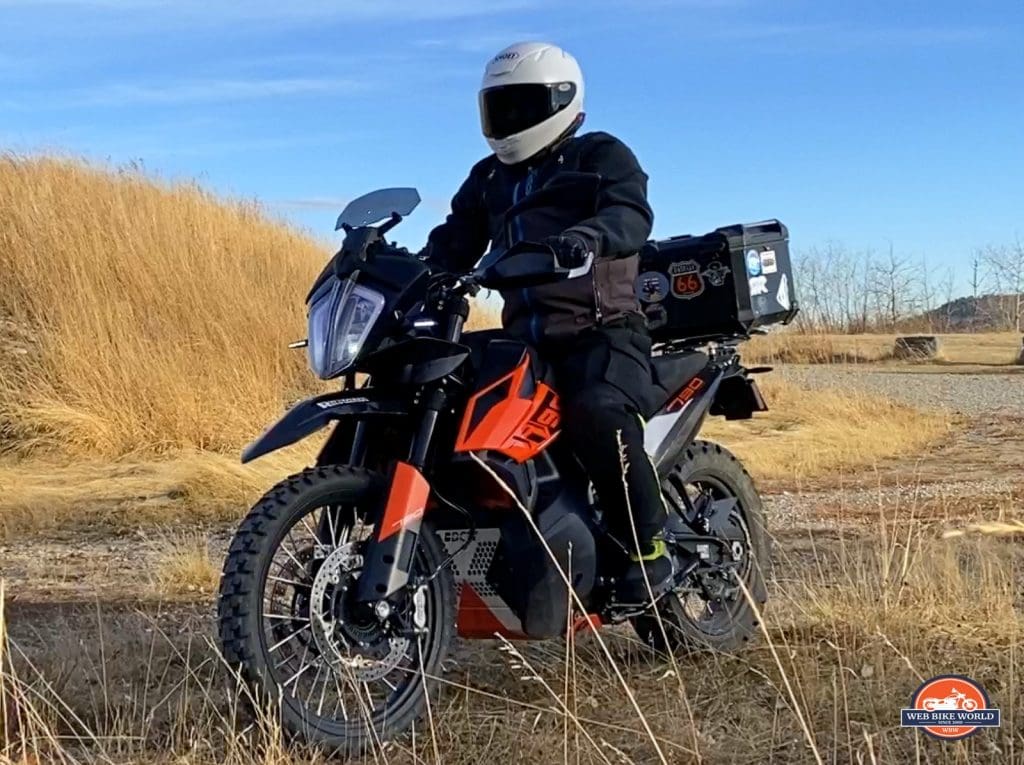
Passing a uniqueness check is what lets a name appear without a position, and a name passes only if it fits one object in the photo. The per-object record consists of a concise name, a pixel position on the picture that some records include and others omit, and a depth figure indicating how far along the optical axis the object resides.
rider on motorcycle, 3.83
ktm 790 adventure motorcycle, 3.37
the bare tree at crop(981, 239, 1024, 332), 36.88
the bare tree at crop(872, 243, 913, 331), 33.62
